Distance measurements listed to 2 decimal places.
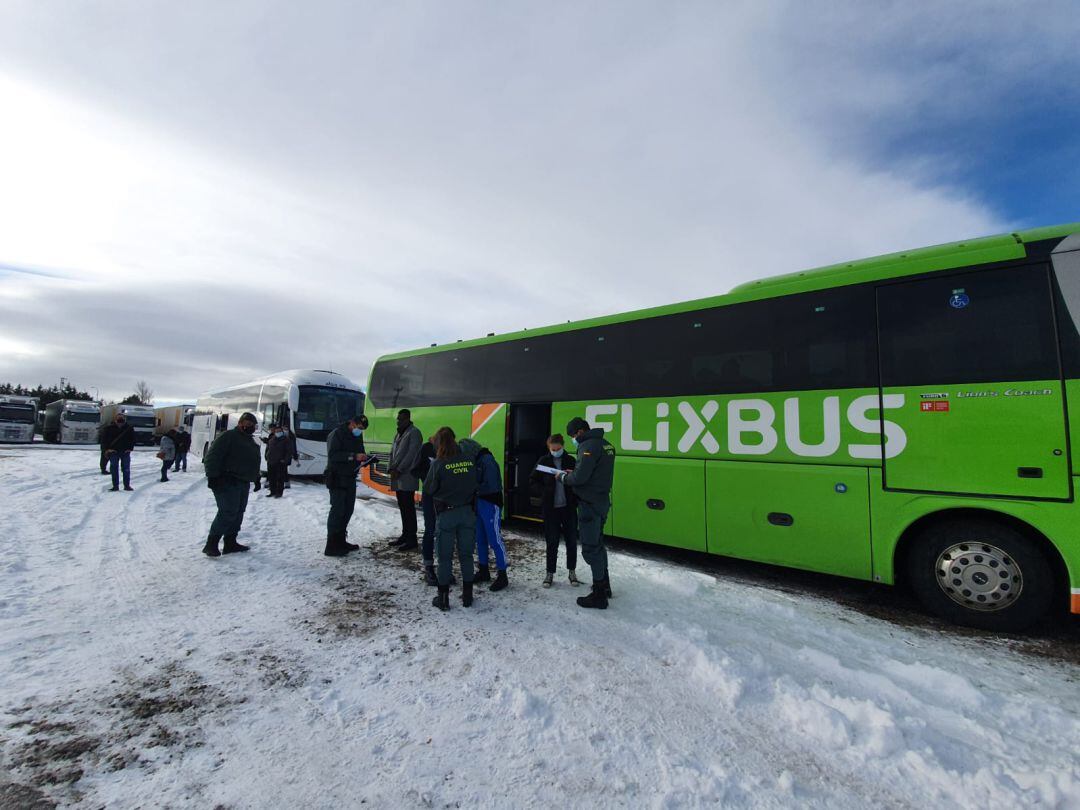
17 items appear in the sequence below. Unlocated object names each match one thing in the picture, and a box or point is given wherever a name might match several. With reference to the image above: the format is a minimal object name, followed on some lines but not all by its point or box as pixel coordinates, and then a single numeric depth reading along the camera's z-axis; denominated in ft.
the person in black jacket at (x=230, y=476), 20.56
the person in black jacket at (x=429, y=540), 18.38
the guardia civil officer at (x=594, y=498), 15.98
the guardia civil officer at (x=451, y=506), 15.53
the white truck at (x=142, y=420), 117.14
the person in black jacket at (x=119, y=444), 39.81
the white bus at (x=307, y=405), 49.06
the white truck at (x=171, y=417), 106.73
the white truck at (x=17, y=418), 102.68
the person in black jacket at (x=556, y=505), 18.10
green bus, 13.91
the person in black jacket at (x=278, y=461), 38.75
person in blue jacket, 17.76
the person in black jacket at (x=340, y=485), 21.72
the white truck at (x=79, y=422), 112.16
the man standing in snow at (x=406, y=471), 22.29
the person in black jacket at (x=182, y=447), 58.29
